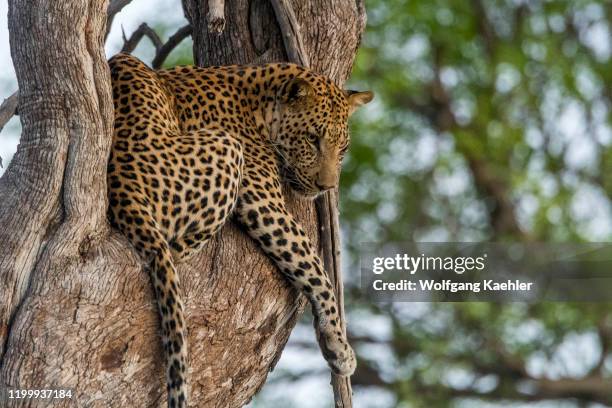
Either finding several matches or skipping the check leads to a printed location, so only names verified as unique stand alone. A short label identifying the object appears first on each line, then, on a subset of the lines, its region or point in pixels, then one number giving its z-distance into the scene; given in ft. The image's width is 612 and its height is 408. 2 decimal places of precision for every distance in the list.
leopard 34.32
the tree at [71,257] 31.91
